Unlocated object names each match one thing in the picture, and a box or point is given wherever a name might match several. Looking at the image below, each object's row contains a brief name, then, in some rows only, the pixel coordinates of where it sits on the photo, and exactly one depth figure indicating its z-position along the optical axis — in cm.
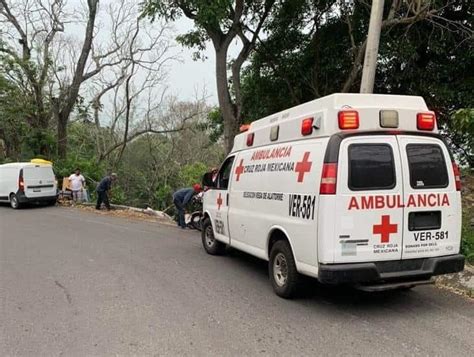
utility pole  881
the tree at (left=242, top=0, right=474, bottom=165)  1273
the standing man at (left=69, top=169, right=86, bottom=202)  2153
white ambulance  529
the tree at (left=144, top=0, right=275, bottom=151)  1303
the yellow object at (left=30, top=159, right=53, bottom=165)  2088
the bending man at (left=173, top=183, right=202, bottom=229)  1341
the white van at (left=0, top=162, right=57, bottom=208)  2000
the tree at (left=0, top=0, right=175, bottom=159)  2639
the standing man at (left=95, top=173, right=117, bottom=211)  1820
